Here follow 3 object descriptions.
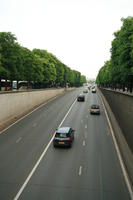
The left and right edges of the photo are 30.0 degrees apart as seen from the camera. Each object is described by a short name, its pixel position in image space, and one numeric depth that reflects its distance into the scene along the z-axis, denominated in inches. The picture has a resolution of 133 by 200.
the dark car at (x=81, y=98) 2910.9
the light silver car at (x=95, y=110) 1923.1
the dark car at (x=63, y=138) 1024.4
